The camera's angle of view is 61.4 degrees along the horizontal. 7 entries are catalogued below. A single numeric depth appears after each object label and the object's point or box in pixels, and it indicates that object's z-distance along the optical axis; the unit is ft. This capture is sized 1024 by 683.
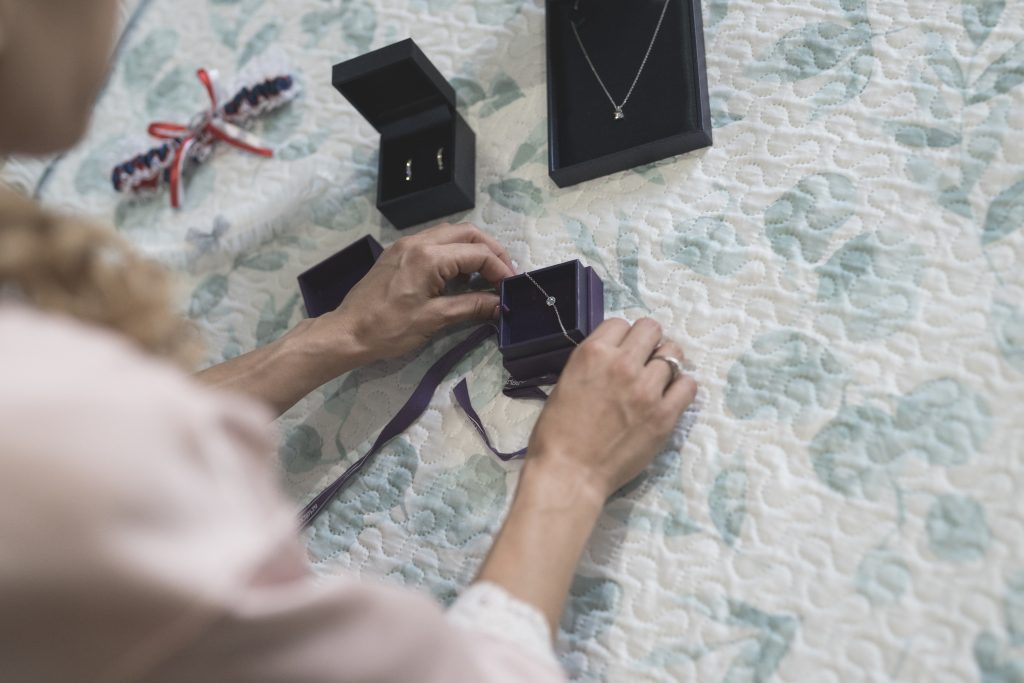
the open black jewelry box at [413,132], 3.06
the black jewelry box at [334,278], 3.14
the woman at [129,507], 1.24
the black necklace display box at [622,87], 2.84
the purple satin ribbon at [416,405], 2.85
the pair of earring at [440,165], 3.11
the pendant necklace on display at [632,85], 2.95
